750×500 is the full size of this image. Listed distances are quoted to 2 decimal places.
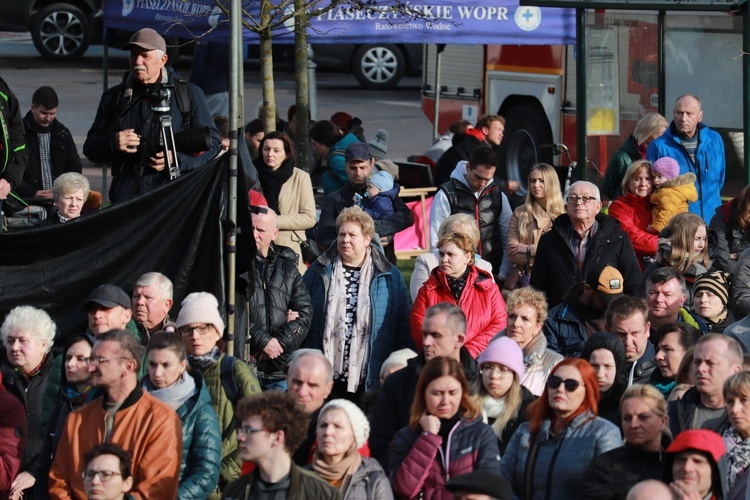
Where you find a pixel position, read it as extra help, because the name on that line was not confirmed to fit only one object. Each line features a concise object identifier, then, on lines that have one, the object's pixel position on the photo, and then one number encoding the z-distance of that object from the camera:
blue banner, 28.91
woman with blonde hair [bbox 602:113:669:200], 24.67
